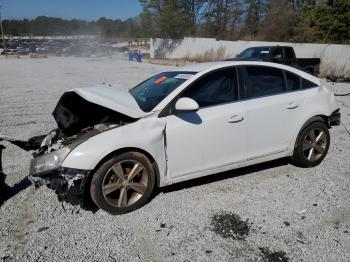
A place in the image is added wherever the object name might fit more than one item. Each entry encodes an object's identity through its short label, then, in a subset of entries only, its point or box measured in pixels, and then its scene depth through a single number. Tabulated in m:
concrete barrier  20.56
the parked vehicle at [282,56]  13.92
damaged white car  3.59
